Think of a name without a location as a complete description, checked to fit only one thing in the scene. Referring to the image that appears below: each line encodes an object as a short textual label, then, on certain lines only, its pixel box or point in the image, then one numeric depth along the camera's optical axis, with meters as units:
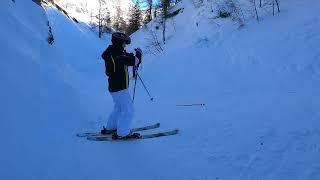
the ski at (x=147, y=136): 4.59
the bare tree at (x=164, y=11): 16.09
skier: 4.53
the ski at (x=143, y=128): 4.95
